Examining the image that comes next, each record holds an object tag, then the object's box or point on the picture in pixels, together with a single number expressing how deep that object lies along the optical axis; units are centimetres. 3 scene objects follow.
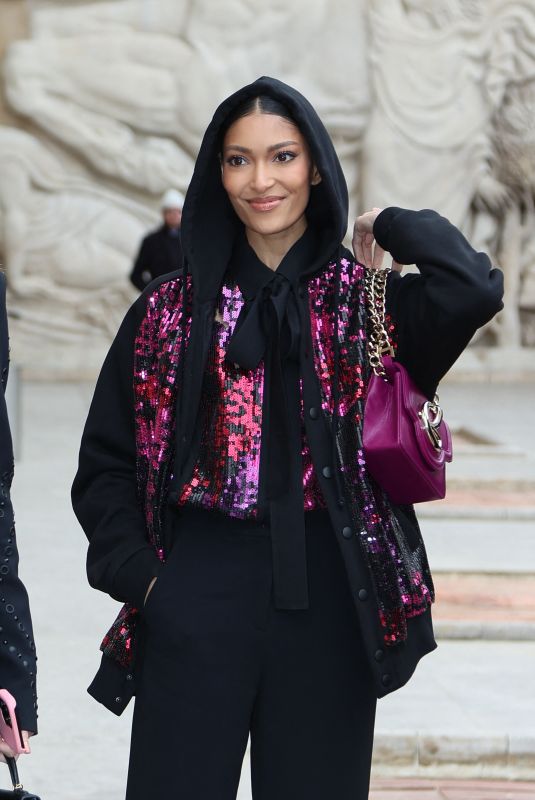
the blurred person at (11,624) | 394
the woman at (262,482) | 428
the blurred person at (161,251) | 2102
